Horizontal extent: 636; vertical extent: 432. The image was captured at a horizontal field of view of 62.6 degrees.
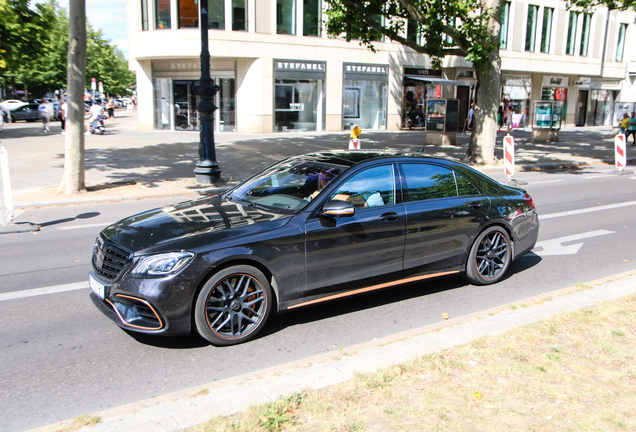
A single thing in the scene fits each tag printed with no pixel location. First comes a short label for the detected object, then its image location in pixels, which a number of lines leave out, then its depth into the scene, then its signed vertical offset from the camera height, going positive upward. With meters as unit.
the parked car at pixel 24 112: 39.69 +0.11
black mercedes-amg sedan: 4.21 -1.11
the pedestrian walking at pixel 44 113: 28.70 +0.06
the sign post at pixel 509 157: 13.78 -0.87
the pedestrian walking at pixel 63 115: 26.51 -0.02
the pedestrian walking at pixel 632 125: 26.23 +0.07
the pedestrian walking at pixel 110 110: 37.22 +0.40
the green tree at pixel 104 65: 57.59 +6.34
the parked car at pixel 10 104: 43.72 +0.87
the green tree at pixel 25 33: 17.31 +2.91
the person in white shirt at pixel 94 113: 26.92 +0.11
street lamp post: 12.88 -0.01
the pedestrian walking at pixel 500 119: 33.97 +0.31
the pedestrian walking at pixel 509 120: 29.19 +0.22
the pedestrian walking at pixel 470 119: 29.49 +0.25
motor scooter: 27.36 -0.61
